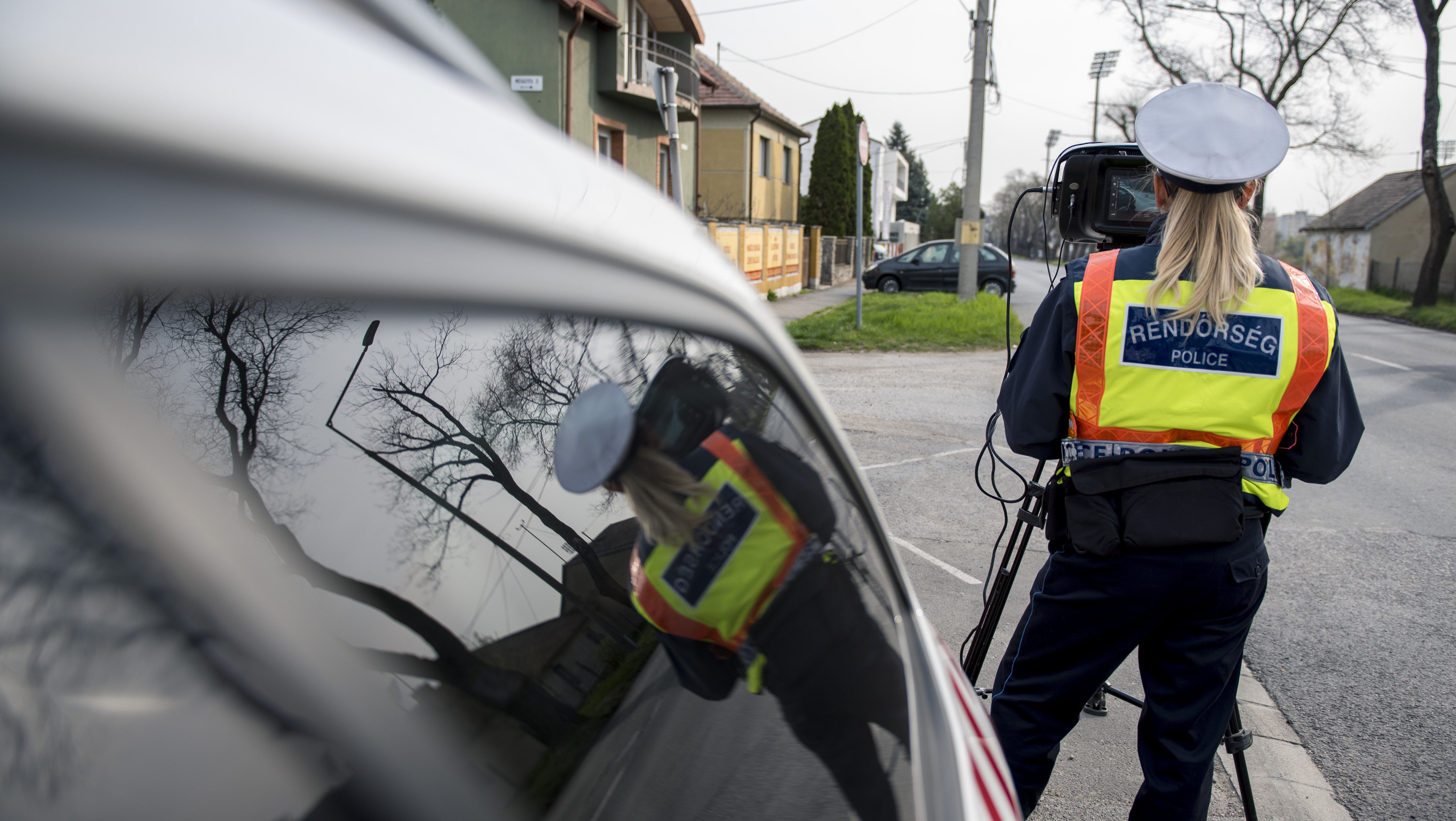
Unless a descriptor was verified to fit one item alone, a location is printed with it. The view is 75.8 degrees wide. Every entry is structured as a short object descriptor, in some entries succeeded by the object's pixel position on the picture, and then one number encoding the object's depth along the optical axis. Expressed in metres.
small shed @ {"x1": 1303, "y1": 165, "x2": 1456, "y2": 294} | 36.03
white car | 0.45
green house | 16.72
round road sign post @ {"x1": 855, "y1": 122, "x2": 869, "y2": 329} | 11.16
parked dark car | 22.73
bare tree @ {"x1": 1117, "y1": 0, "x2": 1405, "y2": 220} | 26.39
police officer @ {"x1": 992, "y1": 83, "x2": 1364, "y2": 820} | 1.88
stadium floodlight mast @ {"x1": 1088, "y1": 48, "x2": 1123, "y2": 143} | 51.38
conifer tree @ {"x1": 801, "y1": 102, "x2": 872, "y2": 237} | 41.31
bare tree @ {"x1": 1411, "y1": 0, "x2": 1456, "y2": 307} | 21.70
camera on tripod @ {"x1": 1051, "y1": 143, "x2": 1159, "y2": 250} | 2.46
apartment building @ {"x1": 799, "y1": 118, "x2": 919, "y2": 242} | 60.50
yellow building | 29.48
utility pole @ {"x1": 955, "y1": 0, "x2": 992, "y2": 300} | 16.16
